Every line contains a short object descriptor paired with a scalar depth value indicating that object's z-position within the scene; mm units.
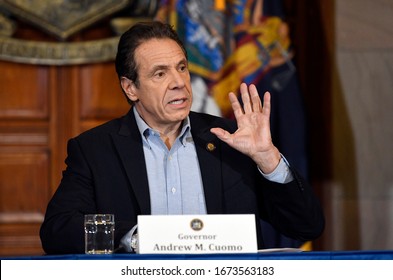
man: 5488
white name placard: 4086
